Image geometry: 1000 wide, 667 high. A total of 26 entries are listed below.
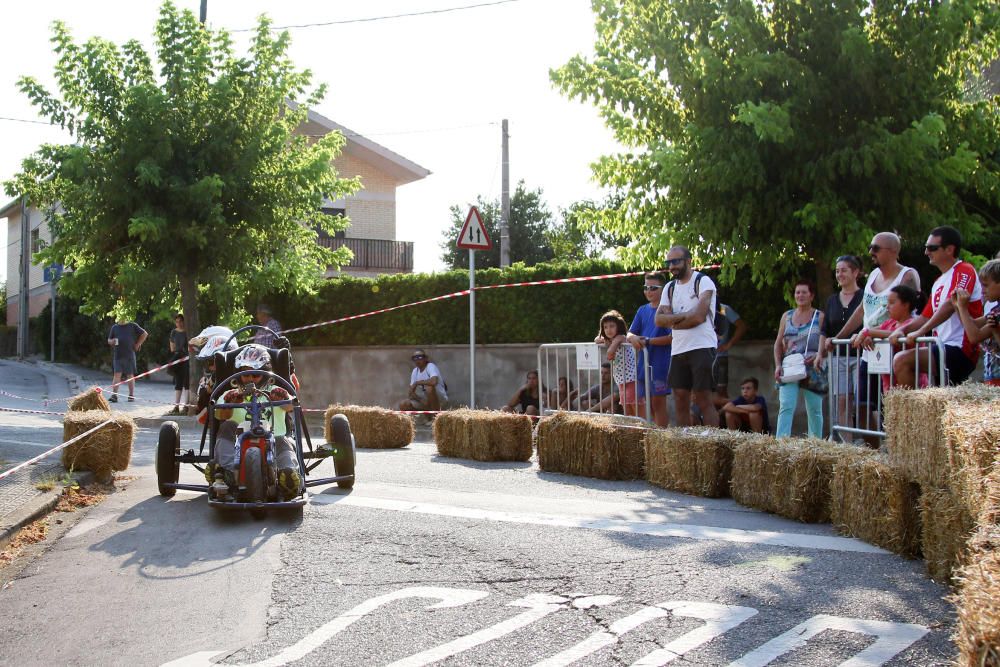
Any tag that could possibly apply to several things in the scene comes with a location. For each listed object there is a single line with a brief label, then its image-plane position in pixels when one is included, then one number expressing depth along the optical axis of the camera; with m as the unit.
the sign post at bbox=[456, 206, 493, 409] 15.41
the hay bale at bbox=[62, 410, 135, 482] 8.99
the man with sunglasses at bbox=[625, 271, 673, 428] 10.79
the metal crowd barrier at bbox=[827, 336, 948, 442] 8.22
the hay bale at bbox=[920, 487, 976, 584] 4.86
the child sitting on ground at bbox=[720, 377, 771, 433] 11.99
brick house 37.50
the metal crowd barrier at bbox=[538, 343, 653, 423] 10.80
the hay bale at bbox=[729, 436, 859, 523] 6.93
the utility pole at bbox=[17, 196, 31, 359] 44.61
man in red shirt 7.80
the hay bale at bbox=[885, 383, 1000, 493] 4.46
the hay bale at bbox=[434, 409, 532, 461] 11.12
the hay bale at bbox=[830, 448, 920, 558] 5.71
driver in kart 7.09
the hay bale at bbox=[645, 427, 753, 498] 8.17
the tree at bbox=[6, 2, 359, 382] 17.48
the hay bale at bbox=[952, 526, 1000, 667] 2.73
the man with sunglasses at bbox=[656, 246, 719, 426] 9.99
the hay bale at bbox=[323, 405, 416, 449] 12.91
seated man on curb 17.61
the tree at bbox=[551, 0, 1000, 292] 10.92
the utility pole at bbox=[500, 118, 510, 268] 29.78
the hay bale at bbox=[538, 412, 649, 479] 9.36
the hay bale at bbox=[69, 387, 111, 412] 10.33
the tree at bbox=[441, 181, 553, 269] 48.78
